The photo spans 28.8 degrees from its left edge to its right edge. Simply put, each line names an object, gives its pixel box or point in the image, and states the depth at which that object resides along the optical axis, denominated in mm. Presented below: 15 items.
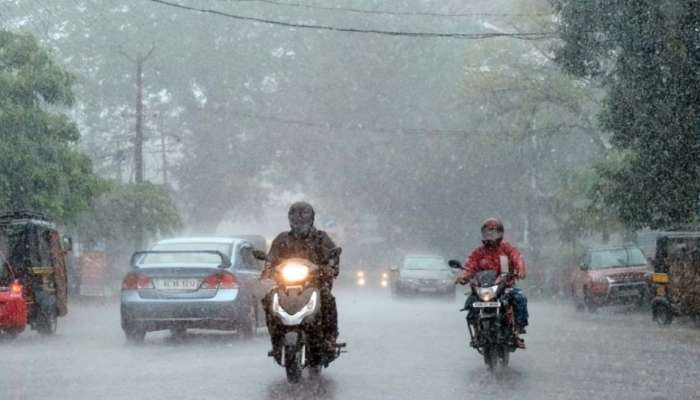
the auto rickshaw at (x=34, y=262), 21781
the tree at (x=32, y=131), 33531
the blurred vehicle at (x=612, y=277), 34188
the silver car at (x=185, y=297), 18797
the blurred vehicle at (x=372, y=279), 60469
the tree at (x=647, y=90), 28094
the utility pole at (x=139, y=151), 44562
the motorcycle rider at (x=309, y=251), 12906
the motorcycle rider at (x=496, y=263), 14930
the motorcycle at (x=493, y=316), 14445
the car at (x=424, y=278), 43375
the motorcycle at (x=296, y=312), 12234
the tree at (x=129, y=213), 46500
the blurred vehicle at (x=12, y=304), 18922
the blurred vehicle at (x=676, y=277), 25094
